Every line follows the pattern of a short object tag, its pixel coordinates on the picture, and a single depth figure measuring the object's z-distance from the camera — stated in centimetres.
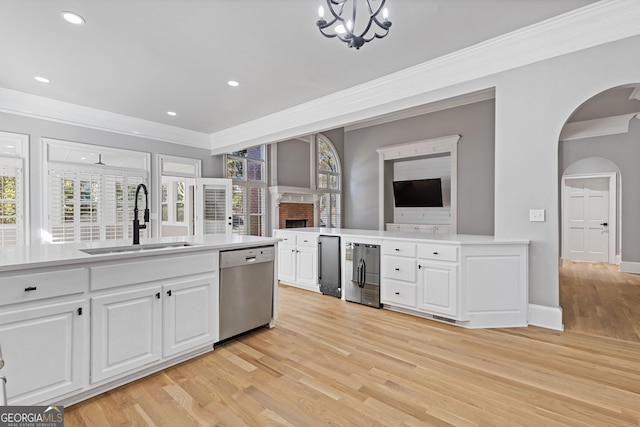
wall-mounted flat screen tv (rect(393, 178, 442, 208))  654
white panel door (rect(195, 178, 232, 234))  571
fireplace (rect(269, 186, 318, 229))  658
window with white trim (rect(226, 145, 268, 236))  616
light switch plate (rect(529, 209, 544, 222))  285
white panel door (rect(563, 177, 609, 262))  677
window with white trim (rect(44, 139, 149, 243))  428
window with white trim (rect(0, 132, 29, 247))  388
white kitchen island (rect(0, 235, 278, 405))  160
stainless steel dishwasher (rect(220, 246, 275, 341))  260
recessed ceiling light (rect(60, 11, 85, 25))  241
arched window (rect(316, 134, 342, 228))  748
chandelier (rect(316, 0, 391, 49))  177
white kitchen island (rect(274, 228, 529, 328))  295
